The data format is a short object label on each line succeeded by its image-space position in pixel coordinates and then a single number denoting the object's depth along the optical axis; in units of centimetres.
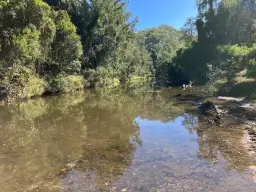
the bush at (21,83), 1691
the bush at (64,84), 2262
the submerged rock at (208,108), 1233
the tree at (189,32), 4554
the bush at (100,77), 2950
